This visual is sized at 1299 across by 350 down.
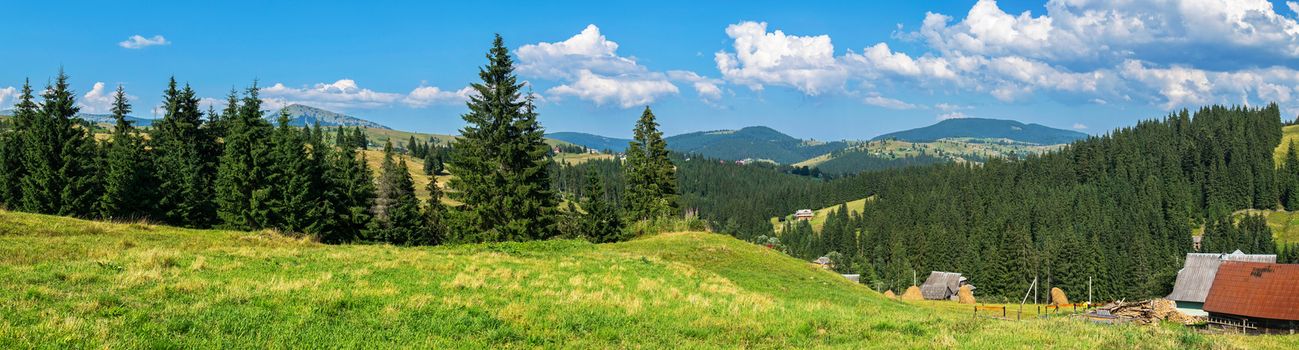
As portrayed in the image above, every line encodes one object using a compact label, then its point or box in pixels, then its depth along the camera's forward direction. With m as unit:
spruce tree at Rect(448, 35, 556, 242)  45.84
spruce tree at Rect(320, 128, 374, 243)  55.34
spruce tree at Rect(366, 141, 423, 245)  61.66
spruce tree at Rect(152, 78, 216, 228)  50.58
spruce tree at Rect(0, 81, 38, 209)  50.06
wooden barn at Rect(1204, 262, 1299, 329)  43.56
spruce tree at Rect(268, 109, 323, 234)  48.31
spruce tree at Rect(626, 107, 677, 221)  62.84
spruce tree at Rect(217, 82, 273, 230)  47.22
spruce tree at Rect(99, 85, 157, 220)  46.00
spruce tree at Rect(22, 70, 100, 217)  46.62
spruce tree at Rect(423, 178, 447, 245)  71.88
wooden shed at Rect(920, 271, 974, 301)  106.62
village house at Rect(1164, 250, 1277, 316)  57.12
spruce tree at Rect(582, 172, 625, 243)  59.50
